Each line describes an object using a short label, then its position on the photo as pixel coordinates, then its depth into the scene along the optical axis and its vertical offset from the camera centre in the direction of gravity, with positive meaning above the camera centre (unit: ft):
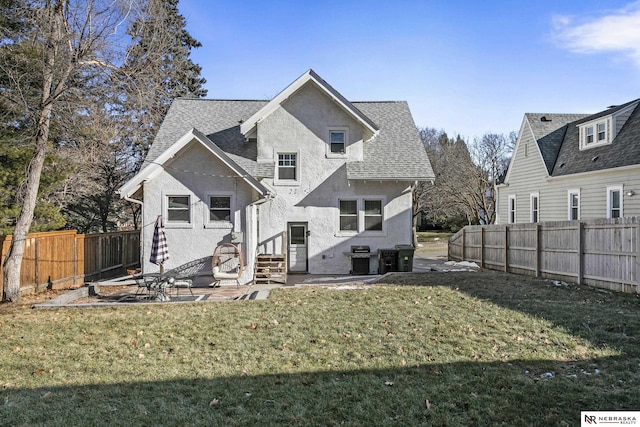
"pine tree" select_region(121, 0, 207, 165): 39.96 +15.15
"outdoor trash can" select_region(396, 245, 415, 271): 54.54 -4.36
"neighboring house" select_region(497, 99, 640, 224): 57.41 +8.51
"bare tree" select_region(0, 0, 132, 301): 36.91 +14.55
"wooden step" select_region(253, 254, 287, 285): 49.96 -5.45
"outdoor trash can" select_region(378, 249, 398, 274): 55.36 -4.67
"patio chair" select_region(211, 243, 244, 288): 46.91 -4.31
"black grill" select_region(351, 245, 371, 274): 56.08 -4.62
